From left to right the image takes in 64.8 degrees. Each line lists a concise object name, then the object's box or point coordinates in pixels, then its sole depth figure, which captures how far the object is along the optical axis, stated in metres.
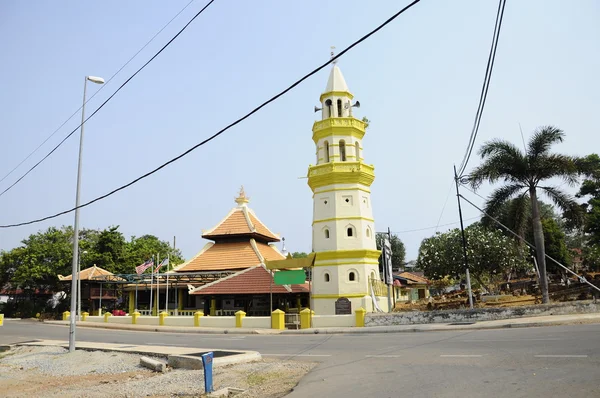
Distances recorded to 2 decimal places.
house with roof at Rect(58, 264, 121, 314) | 40.06
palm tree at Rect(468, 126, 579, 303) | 23.38
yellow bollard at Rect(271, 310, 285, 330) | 25.62
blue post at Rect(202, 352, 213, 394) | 9.01
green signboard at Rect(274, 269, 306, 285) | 27.27
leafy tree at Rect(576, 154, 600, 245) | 23.11
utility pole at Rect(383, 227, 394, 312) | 27.13
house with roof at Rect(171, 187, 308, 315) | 31.64
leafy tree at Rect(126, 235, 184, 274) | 49.31
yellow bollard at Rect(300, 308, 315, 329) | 24.94
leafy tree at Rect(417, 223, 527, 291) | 44.38
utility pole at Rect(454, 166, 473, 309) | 24.30
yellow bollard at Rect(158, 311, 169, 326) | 31.06
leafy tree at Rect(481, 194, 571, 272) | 24.69
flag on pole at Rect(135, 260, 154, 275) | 35.03
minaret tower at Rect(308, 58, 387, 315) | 27.92
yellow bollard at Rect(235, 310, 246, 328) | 27.05
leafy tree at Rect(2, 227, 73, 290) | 44.25
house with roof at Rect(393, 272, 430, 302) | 62.91
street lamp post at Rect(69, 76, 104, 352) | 15.95
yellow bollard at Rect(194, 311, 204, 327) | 28.97
